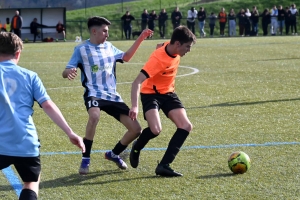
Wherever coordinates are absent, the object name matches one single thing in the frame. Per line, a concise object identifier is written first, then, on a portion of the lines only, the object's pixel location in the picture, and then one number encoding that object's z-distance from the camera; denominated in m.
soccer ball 6.38
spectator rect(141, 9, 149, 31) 40.88
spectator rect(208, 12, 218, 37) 40.53
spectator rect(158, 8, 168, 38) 40.59
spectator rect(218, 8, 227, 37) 40.53
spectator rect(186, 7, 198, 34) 40.03
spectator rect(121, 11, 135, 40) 39.55
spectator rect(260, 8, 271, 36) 40.31
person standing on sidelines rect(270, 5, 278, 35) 40.36
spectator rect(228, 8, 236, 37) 40.11
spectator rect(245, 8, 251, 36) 40.41
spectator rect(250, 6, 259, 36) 39.70
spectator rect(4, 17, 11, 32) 36.94
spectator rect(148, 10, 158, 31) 40.58
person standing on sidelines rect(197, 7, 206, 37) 40.03
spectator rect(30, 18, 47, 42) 38.50
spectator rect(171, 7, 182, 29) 41.06
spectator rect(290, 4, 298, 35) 39.44
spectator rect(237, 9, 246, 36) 40.53
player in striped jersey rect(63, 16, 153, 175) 6.76
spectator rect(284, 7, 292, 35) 39.66
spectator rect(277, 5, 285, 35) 39.91
